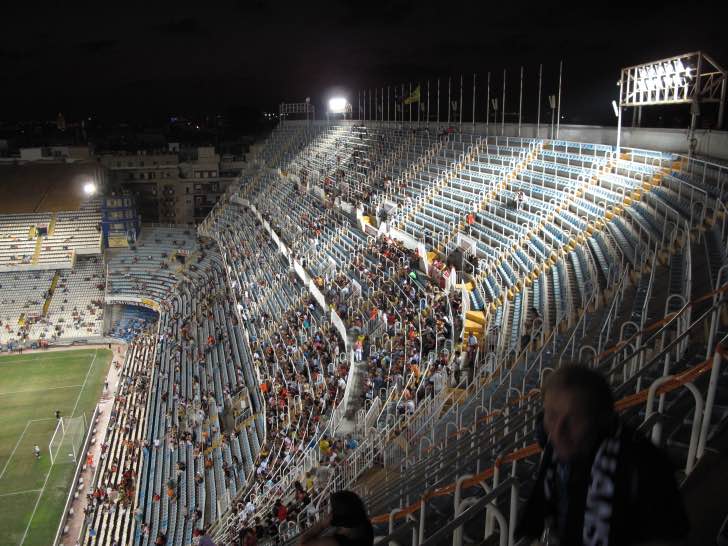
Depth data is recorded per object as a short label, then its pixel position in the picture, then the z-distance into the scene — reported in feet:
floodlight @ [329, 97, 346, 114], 187.62
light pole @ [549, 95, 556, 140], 75.83
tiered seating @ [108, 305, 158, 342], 113.19
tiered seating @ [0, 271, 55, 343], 111.75
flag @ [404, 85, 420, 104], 125.28
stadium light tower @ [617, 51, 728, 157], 50.44
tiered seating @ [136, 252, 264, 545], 52.60
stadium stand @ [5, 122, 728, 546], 19.62
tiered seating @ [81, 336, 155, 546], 55.26
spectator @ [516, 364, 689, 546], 5.99
